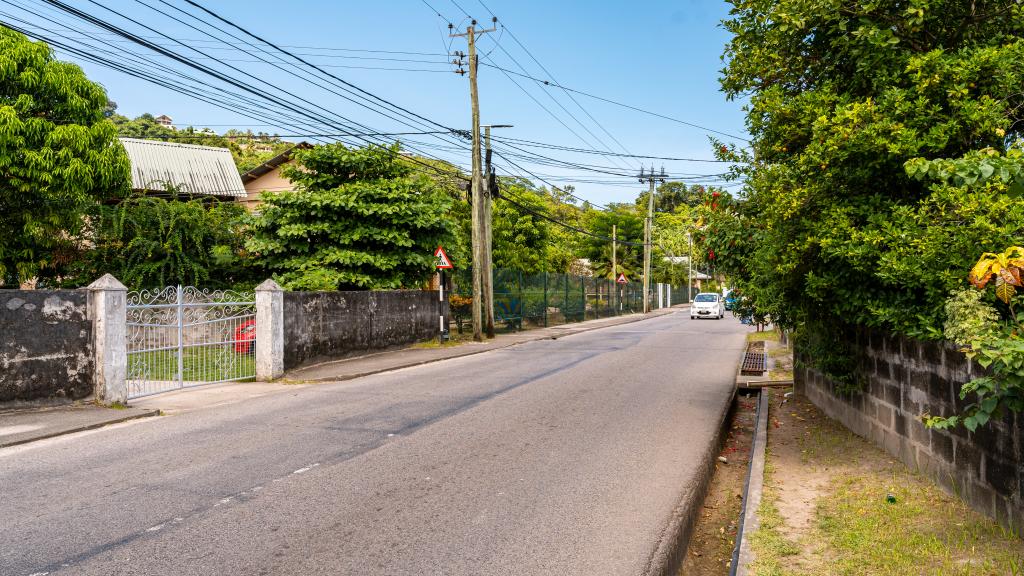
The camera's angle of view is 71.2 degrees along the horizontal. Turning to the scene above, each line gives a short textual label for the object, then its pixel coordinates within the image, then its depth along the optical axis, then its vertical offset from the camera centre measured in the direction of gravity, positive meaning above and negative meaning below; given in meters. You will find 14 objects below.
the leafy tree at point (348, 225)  19.25 +1.82
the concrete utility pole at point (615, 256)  53.80 +2.48
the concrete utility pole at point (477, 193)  22.89 +3.15
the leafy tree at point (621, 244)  59.34 +3.84
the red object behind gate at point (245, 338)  13.49 -0.88
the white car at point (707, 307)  40.22 -1.19
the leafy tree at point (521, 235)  38.31 +3.07
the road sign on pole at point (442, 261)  20.09 +0.81
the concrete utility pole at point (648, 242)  50.15 +3.25
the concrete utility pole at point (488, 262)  23.97 +0.90
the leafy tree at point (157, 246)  18.84 +1.26
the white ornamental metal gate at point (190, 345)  11.16 -0.89
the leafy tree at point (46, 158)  17.44 +3.45
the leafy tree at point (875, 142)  5.36 +1.19
